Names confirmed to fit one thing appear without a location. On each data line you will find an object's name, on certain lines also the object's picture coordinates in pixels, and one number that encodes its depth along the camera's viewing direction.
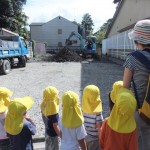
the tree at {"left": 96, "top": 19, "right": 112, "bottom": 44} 35.39
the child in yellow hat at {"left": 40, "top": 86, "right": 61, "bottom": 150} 1.78
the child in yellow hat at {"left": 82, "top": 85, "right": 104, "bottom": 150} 1.66
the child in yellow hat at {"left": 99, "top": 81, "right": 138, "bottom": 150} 1.27
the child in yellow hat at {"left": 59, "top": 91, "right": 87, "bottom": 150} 1.54
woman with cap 1.32
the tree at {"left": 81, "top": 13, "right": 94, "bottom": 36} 52.25
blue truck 8.11
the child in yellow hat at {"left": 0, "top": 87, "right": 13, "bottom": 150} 1.82
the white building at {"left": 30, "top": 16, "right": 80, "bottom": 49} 29.01
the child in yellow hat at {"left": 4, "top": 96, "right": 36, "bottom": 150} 1.57
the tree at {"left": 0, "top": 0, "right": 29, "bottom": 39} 17.17
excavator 15.12
